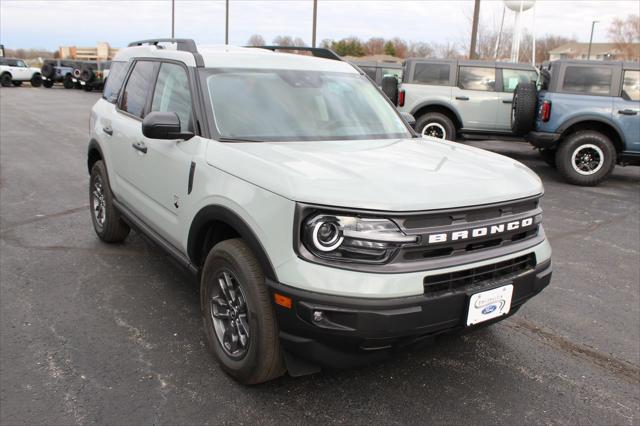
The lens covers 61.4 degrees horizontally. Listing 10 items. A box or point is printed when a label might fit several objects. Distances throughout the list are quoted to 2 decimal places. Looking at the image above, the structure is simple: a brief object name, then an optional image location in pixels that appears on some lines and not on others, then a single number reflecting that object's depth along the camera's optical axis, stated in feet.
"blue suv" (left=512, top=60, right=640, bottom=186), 28.35
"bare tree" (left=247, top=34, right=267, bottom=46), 193.67
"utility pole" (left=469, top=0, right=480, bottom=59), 56.89
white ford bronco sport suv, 7.84
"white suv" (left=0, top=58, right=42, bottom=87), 112.06
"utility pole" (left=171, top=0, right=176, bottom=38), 148.94
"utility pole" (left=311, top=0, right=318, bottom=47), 86.12
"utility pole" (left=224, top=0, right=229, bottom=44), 125.70
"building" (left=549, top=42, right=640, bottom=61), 271.80
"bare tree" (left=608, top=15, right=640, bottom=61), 208.03
